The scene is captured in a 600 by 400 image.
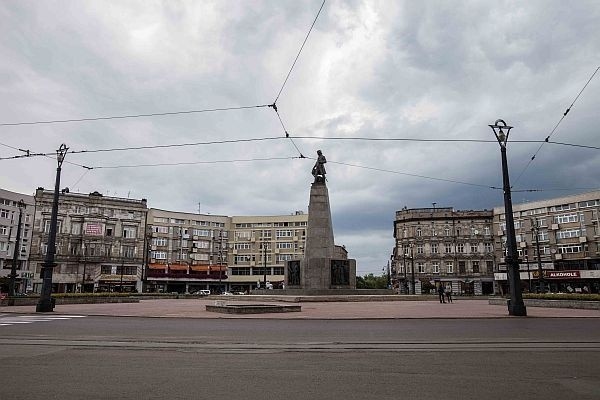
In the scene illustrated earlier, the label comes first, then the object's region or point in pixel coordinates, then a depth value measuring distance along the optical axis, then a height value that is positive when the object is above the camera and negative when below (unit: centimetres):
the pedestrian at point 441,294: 3200 -12
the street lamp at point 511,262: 1881 +116
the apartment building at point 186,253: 7931 +685
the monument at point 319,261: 3309 +217
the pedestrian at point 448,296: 3418 -27
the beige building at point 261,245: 8719 +857
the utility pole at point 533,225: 6802 +951
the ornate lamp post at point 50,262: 2130 +135
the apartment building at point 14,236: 6191 +746
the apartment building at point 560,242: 6203 +675
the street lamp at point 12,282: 3083 +71
